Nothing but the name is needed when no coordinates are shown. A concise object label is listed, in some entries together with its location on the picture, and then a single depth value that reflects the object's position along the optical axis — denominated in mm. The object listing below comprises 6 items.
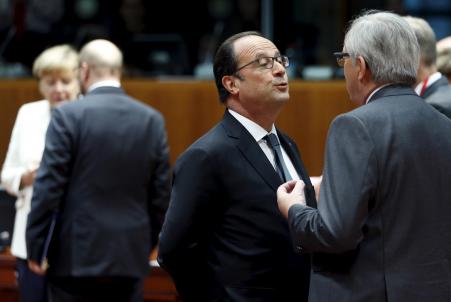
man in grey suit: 5613
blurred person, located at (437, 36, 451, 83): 9492
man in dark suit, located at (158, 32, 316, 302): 6508
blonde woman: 9930
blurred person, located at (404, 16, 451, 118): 8484
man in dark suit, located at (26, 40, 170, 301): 8984
